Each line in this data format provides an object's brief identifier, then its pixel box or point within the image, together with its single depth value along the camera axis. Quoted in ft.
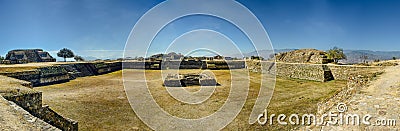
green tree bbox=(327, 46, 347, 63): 124.53
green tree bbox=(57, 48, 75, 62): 196.39
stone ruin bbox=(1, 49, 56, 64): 148.66
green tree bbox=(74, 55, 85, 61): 207.21
